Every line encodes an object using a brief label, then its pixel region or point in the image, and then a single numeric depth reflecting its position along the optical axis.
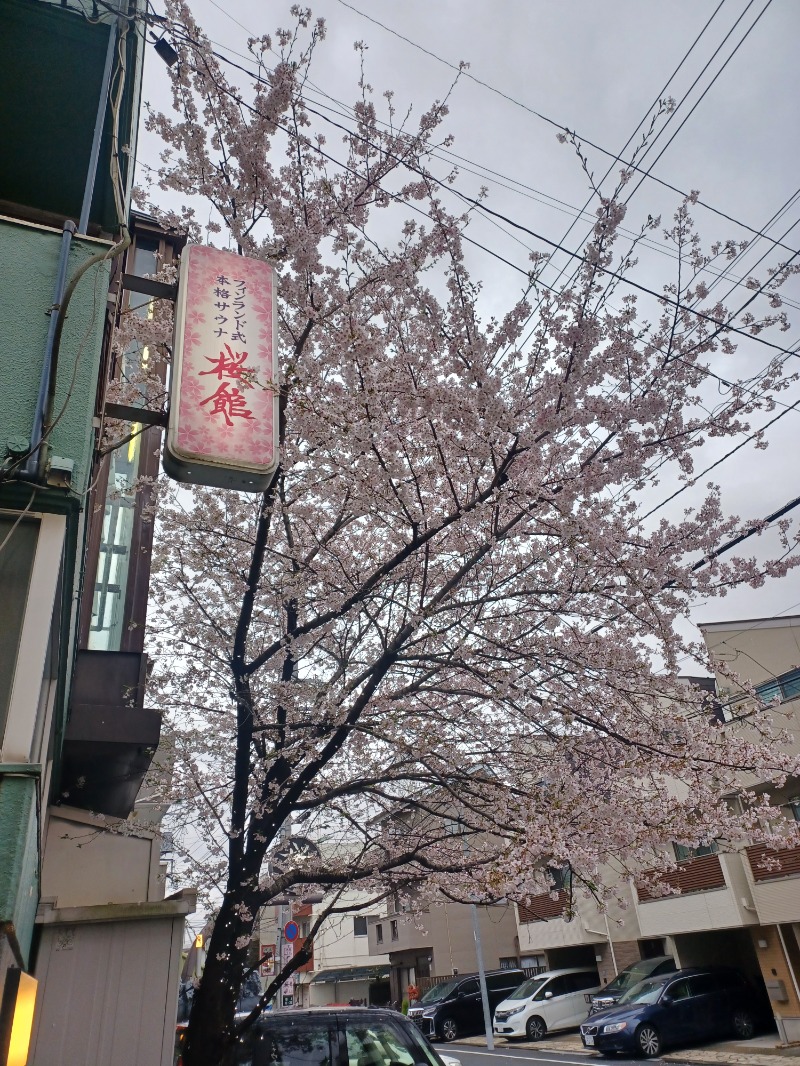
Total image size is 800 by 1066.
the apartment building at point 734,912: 15.17
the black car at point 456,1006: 21.41
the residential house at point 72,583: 2.71
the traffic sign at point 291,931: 13.34
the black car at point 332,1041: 5.19
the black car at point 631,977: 16.77
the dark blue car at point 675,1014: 14.07
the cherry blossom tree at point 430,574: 5.59
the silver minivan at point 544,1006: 18.83
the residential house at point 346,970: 36.62
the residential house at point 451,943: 28.42
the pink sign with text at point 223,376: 4.39
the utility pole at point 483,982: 17.53
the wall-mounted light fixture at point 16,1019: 1.88
